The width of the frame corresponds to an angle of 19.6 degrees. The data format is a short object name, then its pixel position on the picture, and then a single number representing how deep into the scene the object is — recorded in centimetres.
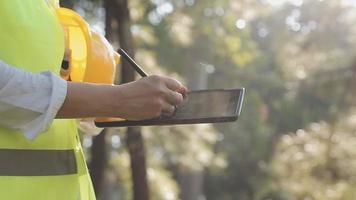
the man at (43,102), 164
